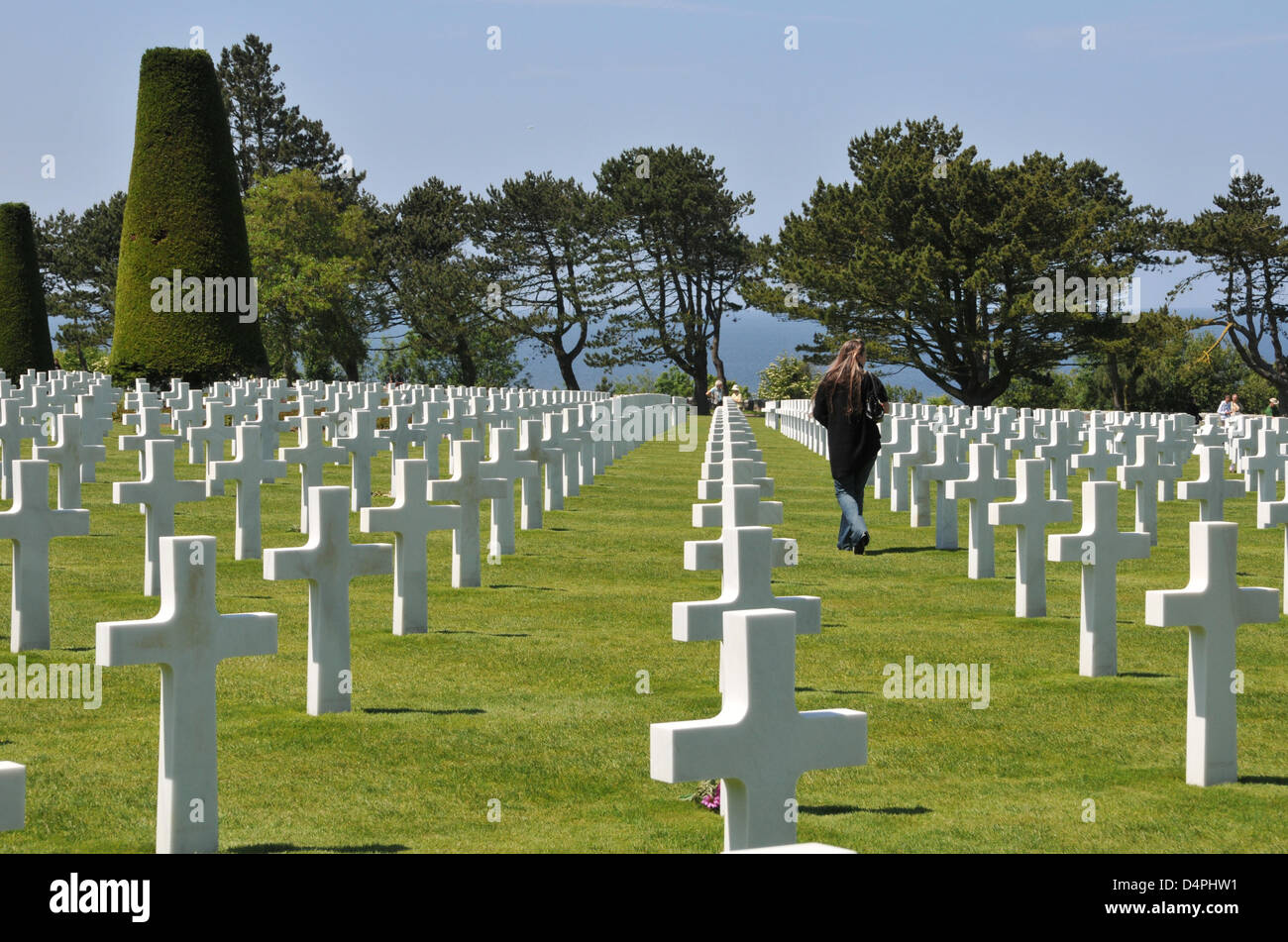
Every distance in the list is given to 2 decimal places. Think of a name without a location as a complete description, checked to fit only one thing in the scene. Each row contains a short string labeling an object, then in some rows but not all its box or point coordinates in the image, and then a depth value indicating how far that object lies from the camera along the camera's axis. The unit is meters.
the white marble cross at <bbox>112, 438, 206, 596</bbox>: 9.30
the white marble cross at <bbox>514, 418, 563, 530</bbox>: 14.24
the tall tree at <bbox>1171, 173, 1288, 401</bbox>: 59.31
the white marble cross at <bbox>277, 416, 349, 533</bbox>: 12.41
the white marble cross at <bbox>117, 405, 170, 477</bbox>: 14.24
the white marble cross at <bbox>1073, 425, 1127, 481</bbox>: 15.57
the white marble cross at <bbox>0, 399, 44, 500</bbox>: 13.99
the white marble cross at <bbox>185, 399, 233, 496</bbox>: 16.09
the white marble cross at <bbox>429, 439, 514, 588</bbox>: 10.34
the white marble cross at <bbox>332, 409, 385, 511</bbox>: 14.58
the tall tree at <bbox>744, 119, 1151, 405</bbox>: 51.94
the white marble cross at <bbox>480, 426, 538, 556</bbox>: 12.12
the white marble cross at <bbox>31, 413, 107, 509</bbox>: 12.52
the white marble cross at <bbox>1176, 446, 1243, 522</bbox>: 11.39
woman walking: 12.92
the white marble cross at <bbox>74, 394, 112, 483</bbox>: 17.13
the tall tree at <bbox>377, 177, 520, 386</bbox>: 68.19
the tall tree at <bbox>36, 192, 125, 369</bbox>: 75.00
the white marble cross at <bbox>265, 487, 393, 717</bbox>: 6.72
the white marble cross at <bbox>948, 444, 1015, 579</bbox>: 11.55
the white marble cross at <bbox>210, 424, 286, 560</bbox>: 11.47
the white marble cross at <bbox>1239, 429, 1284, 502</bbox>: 14.59
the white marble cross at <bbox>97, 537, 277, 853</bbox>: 4.82
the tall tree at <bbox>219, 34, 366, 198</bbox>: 65.06
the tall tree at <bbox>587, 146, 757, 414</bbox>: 68.38
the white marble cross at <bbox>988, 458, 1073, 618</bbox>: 9.70
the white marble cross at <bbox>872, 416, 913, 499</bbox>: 18.58
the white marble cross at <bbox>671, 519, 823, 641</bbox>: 5.51
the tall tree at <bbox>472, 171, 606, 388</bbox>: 69.50
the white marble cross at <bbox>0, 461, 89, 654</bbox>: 7.68
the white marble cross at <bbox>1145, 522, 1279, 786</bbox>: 5.77
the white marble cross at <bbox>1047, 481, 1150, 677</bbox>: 7.81
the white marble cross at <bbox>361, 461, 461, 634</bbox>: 8.56
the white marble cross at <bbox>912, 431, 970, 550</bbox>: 13.55
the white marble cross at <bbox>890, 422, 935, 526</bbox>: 15.31
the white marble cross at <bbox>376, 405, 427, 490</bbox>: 16.22
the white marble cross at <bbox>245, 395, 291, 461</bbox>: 17.91
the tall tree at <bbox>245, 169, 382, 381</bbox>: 58.25
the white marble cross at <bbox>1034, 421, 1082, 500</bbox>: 16.67
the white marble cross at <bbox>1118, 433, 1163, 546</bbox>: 13.07
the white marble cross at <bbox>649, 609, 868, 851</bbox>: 3.77
